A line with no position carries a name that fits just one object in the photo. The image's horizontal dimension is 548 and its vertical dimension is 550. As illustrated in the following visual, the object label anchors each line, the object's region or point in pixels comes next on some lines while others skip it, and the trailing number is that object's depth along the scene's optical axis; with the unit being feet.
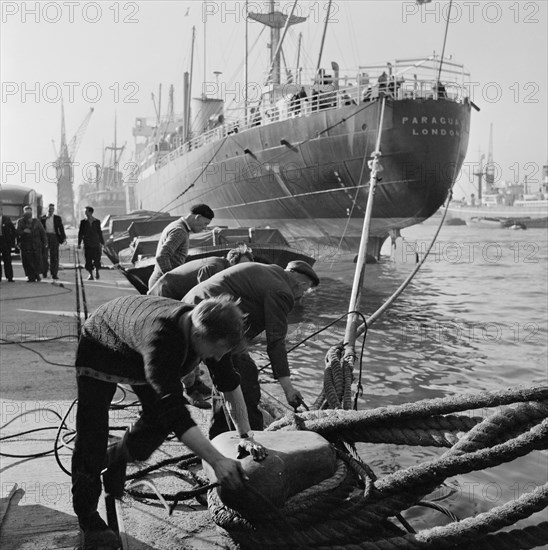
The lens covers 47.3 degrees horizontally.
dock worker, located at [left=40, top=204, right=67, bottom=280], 50.83
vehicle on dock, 83.10
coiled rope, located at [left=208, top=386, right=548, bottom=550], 8.95
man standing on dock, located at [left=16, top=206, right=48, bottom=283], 46.01
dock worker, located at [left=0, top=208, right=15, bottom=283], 46.93
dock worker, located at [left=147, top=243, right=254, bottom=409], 19.98
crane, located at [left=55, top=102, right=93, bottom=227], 426.10
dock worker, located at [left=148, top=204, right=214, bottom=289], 23.06
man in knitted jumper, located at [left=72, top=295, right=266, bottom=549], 8.46
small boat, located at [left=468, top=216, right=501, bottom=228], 302.12
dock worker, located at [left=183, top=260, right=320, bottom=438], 13.99
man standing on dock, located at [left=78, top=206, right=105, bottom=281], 49.19
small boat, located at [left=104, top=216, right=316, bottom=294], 43.32
